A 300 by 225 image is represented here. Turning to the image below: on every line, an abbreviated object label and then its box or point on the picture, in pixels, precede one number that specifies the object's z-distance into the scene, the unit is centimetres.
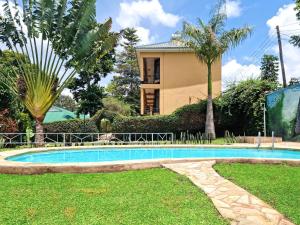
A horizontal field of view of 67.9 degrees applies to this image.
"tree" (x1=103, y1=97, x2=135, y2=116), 2497
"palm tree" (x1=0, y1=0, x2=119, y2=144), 1229
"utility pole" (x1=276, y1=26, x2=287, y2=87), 1849
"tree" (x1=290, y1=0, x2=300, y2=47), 1506
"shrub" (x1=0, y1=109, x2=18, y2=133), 1250
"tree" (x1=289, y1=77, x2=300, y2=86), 1863
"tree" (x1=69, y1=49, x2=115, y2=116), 2244
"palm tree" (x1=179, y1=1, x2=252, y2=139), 1472
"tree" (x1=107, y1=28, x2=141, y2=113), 3255
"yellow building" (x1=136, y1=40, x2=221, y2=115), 1877
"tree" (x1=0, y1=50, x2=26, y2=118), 1311
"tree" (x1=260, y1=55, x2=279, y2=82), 2506
